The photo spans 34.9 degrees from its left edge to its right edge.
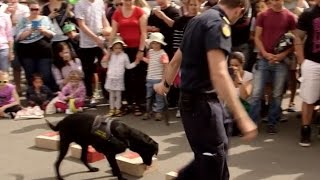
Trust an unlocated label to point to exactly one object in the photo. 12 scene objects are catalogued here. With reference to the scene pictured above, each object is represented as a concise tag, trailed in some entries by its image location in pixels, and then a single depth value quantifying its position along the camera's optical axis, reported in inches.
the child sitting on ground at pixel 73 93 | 283.7
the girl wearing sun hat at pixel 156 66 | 258.7
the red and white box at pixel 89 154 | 202.5
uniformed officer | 125.9
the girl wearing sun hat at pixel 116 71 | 267.5
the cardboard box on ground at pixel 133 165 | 188.6
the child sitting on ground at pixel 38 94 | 290.5
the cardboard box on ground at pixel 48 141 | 218.5
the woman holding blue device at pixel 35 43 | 290.2
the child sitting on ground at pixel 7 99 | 275.8
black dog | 175.0
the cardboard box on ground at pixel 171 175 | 177.2
